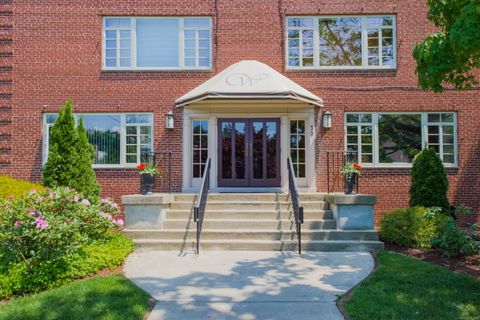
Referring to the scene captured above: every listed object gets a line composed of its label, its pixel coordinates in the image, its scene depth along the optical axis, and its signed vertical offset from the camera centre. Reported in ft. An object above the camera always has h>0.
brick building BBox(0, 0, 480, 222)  35.12 +6.82
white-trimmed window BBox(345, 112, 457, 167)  35.42 +2.65
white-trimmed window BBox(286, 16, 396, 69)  36.09 +11.92
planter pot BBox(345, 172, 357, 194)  28.09 -1.50
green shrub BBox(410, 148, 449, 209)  29.76 -1.62
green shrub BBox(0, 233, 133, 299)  16.87 -5.25
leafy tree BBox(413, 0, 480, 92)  18.39 +5.40
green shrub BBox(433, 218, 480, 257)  20.71 -4.58
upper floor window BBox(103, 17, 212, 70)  36.06 +11.91
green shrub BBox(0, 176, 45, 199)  25.22 -1.75
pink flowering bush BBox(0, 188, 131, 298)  17.21 -3.97
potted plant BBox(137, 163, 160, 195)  28.60 -1.20
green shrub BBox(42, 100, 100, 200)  29.78 +0.36
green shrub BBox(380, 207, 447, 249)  24.44 -4.37
